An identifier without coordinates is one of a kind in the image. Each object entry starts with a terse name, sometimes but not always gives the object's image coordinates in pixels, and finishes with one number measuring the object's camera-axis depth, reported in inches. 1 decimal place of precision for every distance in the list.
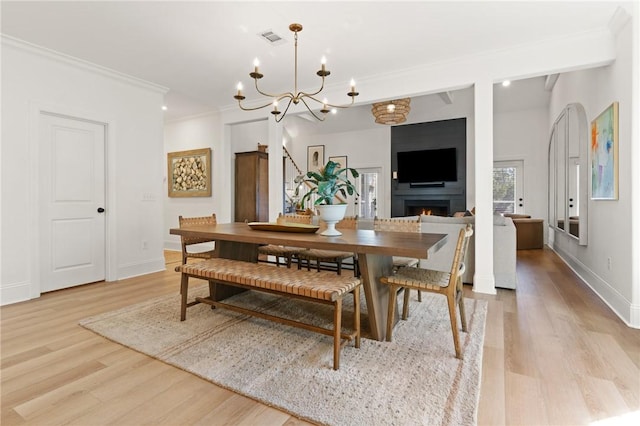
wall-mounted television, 283.1
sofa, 138.0
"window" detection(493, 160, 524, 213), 279.7
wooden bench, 73.2
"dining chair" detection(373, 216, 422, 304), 108.0
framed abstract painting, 111.9
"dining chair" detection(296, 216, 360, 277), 125.6
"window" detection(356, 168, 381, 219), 323.3
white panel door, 136.6
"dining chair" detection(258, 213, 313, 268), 134.7
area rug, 59.7
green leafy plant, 87.7
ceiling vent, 117.3
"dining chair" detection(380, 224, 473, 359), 77.7
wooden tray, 96.4
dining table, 73.3
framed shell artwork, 233.1
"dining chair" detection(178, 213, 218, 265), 130.8
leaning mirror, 157.5
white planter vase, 90.5
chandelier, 90.4
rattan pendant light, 193.5
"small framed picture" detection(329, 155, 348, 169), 333.4
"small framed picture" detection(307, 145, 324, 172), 343.6
